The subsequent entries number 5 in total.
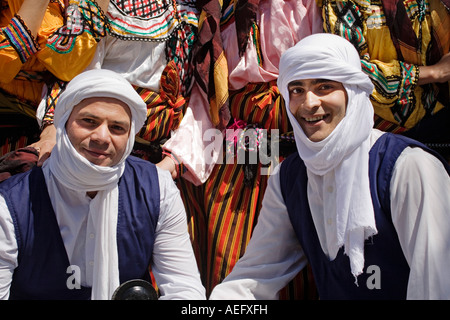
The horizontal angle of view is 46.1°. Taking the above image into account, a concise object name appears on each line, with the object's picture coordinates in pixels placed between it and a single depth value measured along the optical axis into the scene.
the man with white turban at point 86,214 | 2.10
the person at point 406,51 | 2.71
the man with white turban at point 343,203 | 1.81
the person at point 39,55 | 2.55
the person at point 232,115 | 2.81
